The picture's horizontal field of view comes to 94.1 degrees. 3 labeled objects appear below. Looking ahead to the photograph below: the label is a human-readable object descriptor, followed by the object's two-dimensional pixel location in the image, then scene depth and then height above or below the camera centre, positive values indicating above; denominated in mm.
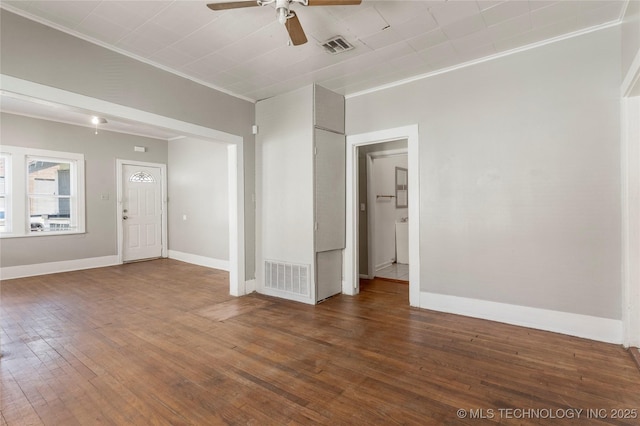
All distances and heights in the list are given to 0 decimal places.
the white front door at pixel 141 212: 6883 +46
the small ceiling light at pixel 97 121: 5672 +1829
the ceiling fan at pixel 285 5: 2014 +1432
